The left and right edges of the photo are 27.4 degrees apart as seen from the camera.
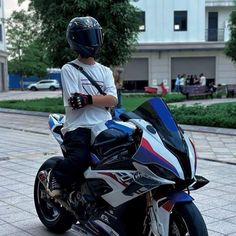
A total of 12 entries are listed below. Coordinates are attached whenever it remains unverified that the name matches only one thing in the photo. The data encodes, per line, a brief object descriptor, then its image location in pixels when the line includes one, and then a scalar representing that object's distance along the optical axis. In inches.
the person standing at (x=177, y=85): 1528.5
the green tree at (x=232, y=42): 1163.7
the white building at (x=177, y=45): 1686.8
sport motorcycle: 129.0
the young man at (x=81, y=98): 154.9
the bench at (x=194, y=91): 1070.9
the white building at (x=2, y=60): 2131.6
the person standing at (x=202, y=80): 1393.2
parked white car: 2367.1
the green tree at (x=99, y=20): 755.4
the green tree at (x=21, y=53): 2265.0
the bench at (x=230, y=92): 1153.4
